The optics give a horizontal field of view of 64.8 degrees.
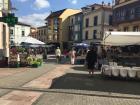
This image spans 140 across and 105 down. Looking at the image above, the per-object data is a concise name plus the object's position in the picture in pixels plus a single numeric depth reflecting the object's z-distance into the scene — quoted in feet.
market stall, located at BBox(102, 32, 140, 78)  17.67
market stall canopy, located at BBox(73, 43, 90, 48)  50.17
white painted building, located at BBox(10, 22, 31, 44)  86.92
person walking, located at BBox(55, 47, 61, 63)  35.26
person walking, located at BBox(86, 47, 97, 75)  19.56
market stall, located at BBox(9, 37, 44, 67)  25.96
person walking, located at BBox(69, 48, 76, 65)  32.88
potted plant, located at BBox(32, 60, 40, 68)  26.35
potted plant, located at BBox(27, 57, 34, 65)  26.57
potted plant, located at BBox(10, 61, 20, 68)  25.76
